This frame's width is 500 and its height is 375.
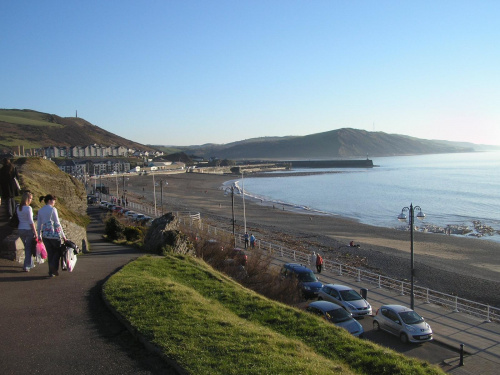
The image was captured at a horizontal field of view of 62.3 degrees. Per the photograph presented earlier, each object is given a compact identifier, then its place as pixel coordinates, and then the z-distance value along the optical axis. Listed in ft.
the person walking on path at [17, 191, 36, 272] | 26.55
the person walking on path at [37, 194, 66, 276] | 26.08
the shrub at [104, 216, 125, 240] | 55.36
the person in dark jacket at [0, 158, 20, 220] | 35.99
